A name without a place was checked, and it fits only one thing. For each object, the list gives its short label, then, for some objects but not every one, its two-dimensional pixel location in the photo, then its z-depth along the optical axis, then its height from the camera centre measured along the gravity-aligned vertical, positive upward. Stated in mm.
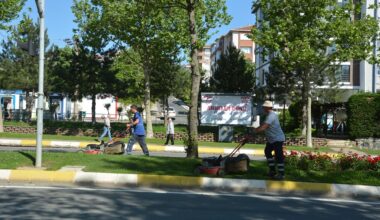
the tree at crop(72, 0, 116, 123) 30703 +3576
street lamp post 11781 +721
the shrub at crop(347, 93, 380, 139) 26922 +441
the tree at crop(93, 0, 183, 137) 25234 +4771
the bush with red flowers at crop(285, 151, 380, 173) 12469 -998
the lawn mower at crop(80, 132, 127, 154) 15124 -854
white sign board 28406 +728
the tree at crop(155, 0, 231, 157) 25250 +5512
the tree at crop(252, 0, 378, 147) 23438 +4283
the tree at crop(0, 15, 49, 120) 38312 +3781
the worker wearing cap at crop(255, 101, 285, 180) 11094 -391
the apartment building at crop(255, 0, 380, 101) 49528 +4773
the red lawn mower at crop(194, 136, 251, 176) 11414 -1008
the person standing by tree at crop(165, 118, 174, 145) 24181 -517
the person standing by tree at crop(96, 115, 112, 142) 24012 -208
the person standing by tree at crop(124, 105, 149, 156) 15039 -391
